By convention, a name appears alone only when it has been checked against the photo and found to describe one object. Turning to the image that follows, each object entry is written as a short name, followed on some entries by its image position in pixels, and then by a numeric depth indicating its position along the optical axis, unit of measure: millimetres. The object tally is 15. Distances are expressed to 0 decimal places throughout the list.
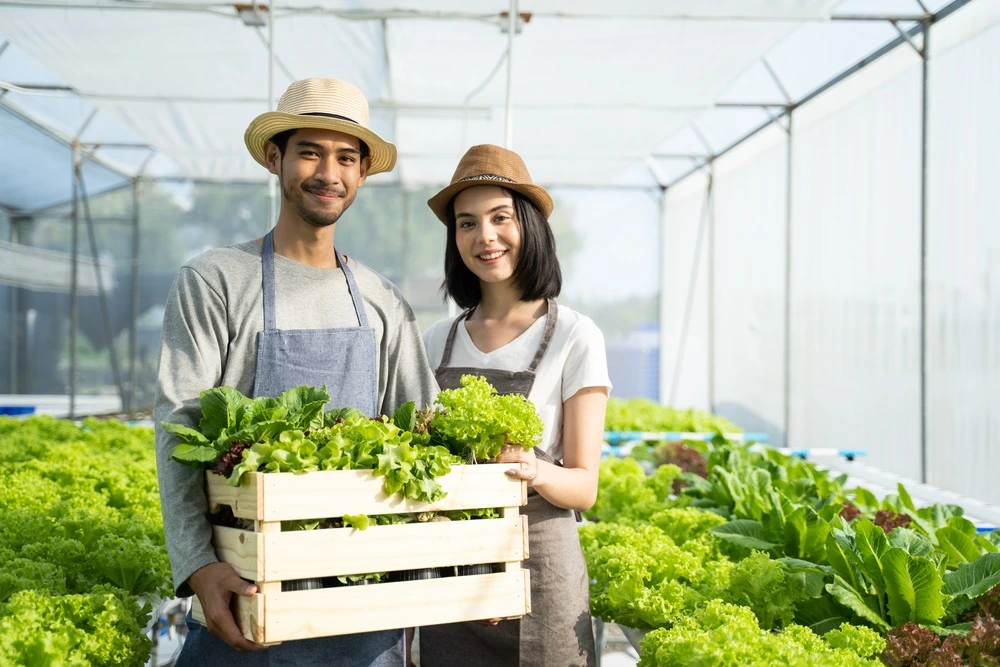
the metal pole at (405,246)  11862
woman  2422
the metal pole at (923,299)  6043
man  1940
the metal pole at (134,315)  11422
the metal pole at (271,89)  4073
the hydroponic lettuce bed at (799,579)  2100
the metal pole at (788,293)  9039
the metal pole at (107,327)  10773
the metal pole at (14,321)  7742
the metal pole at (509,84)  4379
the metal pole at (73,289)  9078
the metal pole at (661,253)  13562
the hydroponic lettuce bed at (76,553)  2043
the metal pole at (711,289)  11781
